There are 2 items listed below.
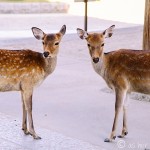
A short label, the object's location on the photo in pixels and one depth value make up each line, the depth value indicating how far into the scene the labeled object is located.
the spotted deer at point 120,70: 12.49
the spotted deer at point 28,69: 12.55
